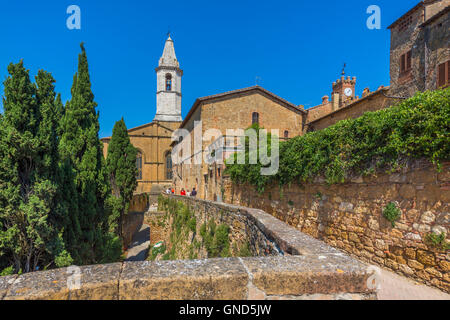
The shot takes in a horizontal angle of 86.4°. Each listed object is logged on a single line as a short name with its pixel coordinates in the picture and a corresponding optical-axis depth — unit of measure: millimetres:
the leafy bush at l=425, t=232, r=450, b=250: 3644
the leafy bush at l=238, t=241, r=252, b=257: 4699
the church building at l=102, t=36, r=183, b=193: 35812
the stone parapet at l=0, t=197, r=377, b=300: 1597
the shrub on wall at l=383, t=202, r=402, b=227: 4324
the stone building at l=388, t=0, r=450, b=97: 10500
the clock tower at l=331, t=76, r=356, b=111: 22250
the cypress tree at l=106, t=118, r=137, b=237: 18064
